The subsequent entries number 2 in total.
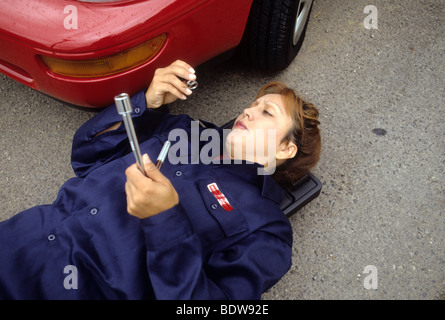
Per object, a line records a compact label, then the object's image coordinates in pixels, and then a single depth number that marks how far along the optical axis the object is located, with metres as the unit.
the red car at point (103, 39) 1.50
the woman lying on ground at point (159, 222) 1.35
